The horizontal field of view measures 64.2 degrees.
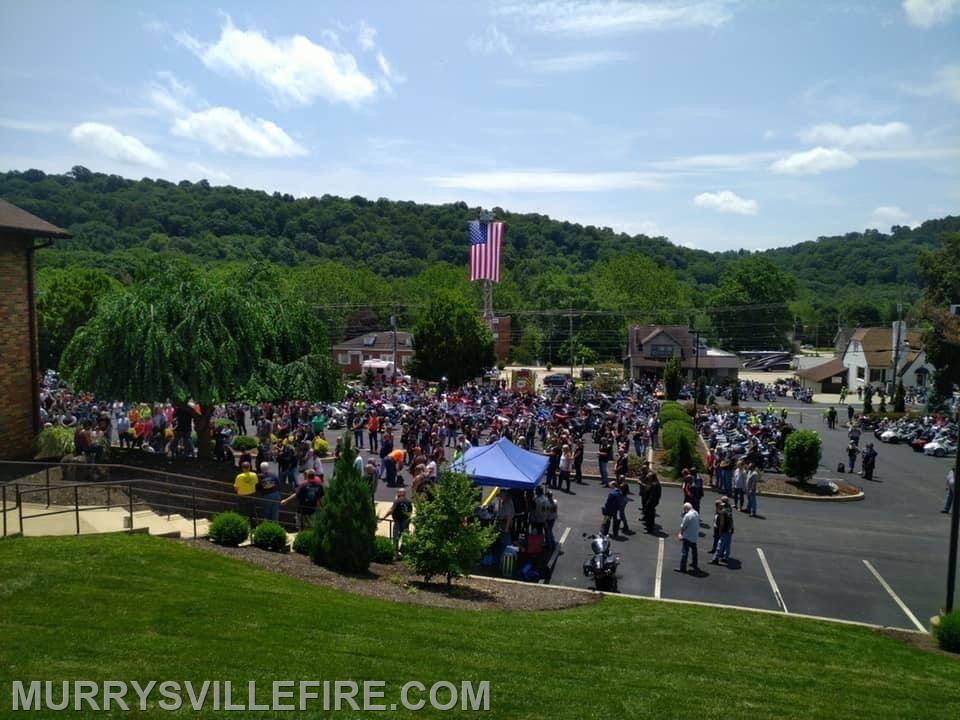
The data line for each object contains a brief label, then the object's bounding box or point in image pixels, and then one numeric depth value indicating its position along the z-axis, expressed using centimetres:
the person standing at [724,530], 1559
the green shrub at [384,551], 1370
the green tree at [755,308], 10488
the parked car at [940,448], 3338
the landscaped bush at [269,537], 1328
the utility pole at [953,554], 1205
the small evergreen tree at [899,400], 4806
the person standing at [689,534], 1495
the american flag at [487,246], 4488
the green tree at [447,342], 5403
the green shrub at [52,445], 1886
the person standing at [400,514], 1465
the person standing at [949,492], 2142
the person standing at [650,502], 1828
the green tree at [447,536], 1224
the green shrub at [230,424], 2908
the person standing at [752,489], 2072
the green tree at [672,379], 4912
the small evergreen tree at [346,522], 1235
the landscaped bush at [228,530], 1302
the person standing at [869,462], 2714
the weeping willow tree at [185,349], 1791
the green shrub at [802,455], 2450
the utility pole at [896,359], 5633
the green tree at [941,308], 4853
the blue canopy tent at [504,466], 1633
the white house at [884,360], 6600
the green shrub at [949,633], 1120
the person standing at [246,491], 1536
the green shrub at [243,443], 2652
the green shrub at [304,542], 1308
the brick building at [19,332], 1830
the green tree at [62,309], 5284
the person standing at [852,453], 2803
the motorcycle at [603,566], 1383
